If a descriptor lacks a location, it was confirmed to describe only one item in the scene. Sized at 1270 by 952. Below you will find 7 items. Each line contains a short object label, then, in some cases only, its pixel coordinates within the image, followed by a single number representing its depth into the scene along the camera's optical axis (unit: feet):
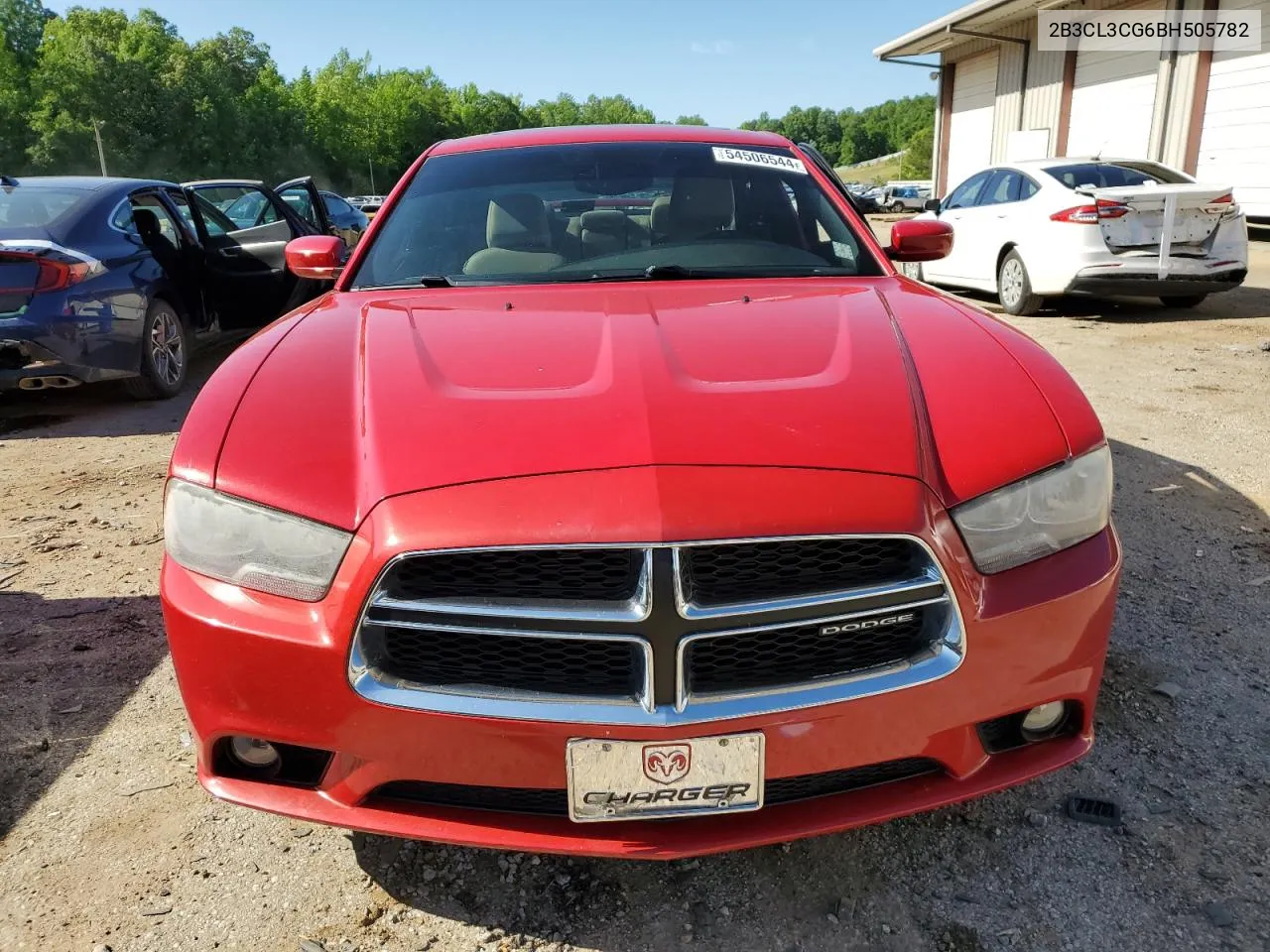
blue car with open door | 16.72
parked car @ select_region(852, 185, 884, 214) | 121.19
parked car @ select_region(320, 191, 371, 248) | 40.01
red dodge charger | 4.88
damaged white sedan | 24.75
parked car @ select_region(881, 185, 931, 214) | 120.26
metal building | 48.34
